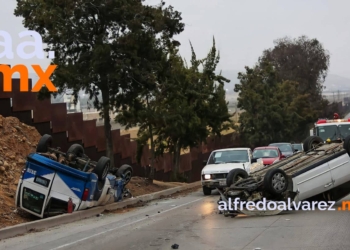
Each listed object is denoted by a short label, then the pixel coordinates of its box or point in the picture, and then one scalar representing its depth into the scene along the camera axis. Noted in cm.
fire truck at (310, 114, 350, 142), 2417
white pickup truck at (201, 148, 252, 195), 2202
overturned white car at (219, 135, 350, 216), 1415
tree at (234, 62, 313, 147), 5209
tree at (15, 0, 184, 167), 2244
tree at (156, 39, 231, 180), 2771
